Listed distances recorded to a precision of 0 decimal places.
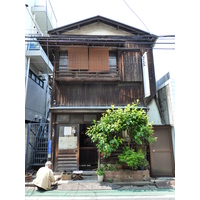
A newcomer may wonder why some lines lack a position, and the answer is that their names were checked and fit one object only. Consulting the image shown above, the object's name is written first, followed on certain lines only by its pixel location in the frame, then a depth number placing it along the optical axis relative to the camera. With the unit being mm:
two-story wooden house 7992
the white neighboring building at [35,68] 10062
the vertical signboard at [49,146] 7609
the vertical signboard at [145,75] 7961
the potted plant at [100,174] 6397
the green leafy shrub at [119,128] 6216
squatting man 5570
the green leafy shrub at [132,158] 6180
